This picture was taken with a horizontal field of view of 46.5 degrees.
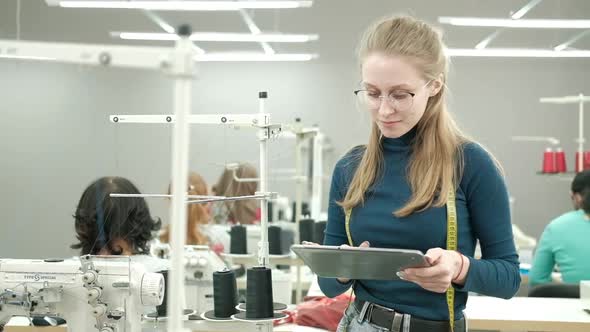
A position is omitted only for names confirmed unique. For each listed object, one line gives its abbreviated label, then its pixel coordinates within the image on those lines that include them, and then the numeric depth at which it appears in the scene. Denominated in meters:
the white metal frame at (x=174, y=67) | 0.77
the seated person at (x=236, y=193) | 3.17
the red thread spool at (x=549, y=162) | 4.95
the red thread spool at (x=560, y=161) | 4.96
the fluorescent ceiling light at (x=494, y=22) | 4.75
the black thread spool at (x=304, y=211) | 4.26
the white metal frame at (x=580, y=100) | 4.37
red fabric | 2.22
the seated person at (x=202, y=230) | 3.12
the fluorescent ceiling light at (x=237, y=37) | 1.71
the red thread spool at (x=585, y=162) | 4.36
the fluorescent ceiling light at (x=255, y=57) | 3.23
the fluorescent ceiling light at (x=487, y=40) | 4.98
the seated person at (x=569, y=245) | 3.30
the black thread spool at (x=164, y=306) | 1.73
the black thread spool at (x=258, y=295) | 1.77
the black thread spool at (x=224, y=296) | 1.88
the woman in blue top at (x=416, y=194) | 1.15
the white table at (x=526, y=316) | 2.32
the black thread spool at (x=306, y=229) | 3.39
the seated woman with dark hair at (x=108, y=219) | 1.79
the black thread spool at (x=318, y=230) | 3.21
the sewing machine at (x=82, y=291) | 1.49
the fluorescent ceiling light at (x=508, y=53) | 4.97
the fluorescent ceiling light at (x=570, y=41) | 4.11
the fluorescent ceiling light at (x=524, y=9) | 4.69
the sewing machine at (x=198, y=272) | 2.23
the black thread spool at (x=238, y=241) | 3.31
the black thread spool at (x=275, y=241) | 3.31
